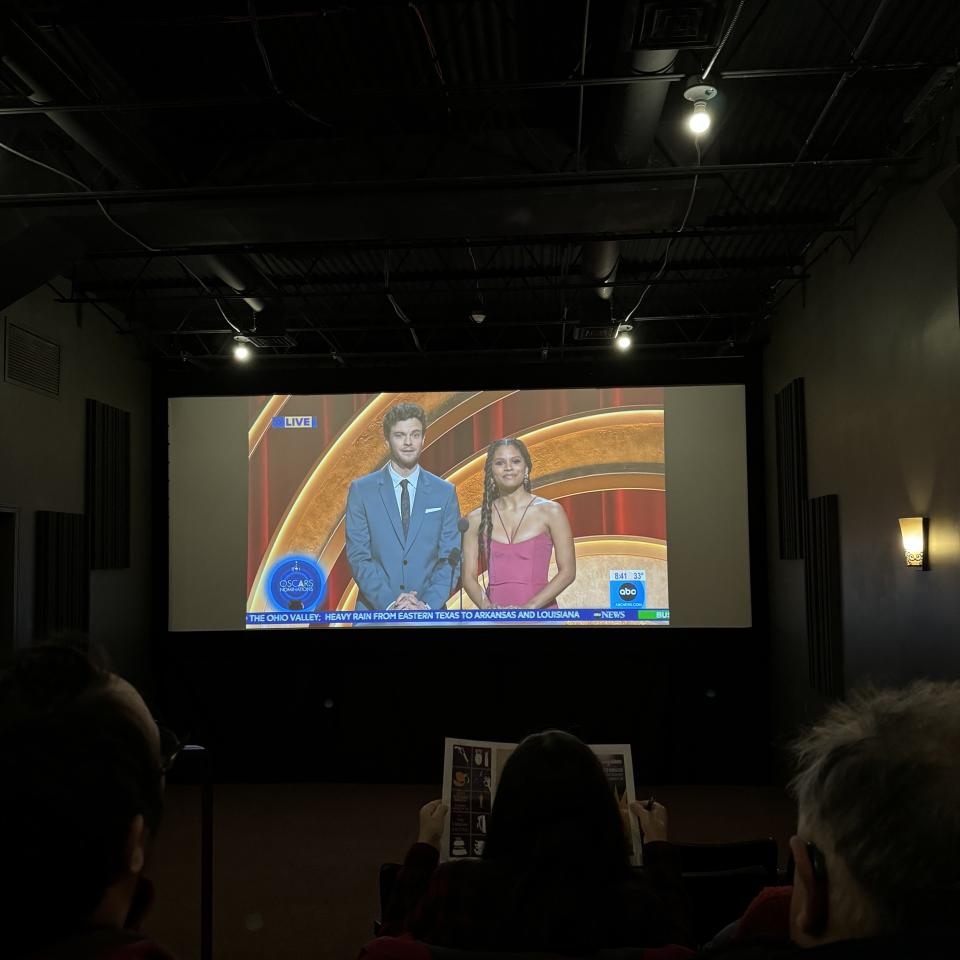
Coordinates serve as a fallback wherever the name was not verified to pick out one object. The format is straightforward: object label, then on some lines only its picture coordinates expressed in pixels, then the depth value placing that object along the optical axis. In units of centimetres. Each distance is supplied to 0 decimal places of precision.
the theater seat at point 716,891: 255
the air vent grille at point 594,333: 740
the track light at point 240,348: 732
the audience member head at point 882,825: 80
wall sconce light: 460
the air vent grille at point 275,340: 757
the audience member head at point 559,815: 152
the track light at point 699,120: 409
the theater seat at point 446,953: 122
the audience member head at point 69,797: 70
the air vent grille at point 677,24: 320
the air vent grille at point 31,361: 618
